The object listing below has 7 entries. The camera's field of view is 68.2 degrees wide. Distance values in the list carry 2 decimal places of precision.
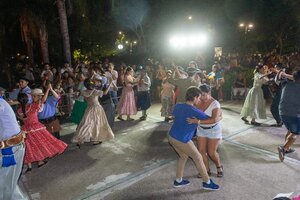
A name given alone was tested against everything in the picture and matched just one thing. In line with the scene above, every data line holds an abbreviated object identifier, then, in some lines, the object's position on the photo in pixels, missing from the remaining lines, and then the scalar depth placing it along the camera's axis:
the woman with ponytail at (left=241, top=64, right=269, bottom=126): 6.02
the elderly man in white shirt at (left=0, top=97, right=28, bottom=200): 2.84
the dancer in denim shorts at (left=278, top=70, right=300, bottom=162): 4.17
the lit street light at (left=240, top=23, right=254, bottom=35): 19.63
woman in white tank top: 3.59
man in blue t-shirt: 3.19
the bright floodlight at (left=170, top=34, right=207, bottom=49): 9.09
